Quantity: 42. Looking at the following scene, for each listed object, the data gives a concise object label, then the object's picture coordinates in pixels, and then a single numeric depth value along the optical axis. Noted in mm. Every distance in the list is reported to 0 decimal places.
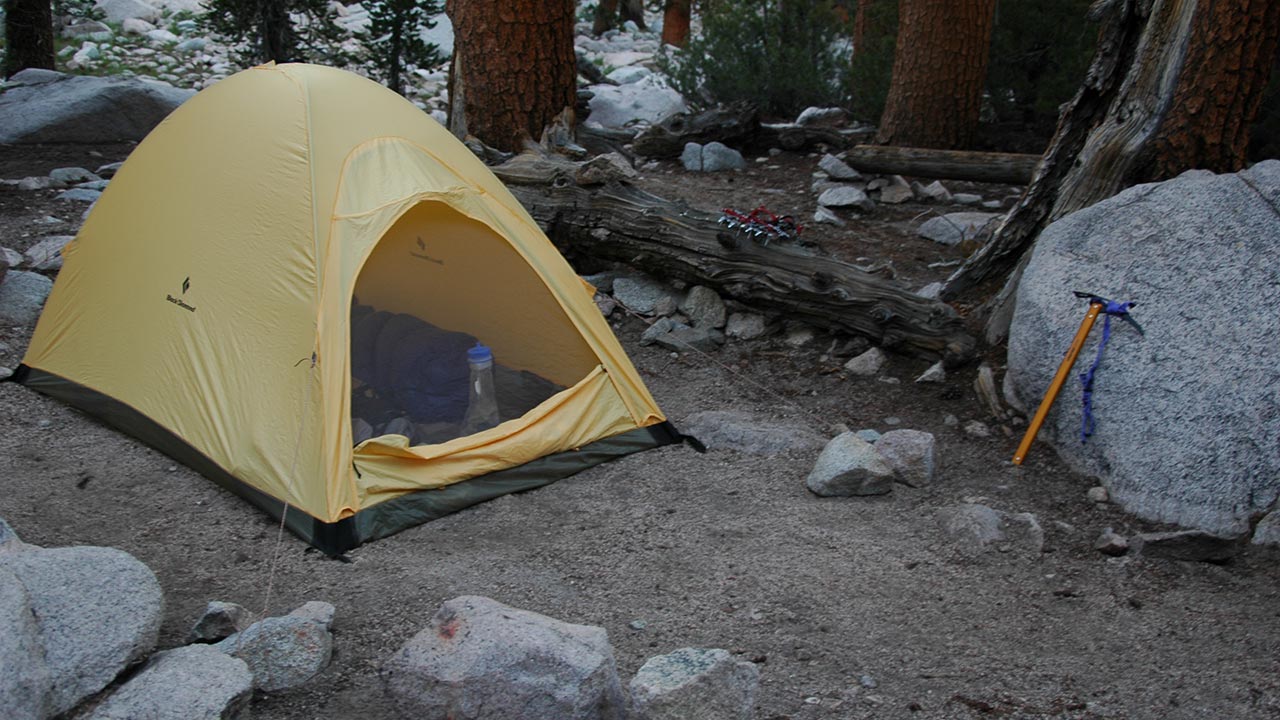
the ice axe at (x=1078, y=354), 4316
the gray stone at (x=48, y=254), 6445
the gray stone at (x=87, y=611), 2635
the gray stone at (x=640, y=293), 6398
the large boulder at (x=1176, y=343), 3877
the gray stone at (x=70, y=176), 8055
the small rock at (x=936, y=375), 5242
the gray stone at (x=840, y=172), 8242
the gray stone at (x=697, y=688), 2570
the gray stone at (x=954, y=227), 6999
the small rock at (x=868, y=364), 5484
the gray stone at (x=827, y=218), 7512
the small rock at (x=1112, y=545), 3809
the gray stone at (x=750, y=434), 4758
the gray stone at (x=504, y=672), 2613
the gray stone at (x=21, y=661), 2387
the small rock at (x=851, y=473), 4254
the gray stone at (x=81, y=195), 7723
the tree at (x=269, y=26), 10469
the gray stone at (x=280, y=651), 2928
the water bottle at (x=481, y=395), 4586
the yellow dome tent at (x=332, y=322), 4086
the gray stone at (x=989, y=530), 3863
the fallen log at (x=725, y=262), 5359
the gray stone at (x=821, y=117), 10508
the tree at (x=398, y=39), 10445
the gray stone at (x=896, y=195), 7996
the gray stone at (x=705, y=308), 6133
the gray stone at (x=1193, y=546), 3721
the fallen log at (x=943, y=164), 7457
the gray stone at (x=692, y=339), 6006
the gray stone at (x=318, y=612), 3186
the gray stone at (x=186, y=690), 2566
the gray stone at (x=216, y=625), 3105
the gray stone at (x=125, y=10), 15688
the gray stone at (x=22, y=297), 5910
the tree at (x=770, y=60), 10641
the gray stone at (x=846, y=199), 7809
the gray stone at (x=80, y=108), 9039
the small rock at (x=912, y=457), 4398
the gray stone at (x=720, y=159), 8924
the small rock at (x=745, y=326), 6031
